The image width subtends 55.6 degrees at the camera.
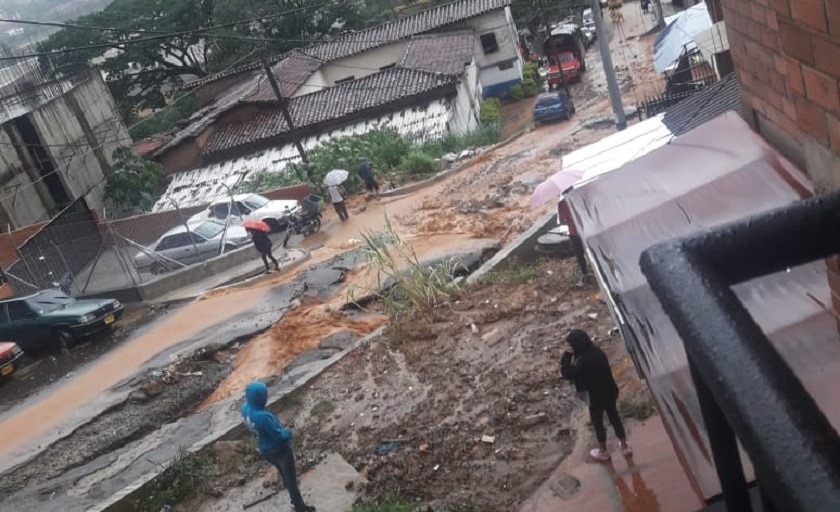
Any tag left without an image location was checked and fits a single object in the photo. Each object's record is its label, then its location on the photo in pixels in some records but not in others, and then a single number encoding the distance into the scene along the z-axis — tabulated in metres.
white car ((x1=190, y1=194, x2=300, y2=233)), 21.89
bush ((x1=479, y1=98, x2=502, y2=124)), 34.16
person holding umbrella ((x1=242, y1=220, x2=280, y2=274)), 16.48
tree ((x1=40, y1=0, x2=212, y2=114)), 45.56
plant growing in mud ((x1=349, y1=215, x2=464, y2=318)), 11.70
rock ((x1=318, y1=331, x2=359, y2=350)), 12.22
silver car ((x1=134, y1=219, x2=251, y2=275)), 20.03
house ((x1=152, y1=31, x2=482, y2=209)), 29.92
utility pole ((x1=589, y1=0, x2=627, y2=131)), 15.54
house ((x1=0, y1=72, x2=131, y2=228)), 27.19
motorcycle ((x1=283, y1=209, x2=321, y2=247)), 20.81
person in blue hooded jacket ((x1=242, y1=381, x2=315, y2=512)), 7.15
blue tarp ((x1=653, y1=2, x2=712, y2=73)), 17.55
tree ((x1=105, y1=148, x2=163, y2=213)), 29.50
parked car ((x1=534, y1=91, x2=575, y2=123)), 30.38
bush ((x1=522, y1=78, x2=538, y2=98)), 39.42
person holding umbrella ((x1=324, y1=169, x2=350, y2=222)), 20.39
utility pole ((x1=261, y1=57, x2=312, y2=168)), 23.58
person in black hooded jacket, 6.68
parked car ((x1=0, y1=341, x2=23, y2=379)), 14.85
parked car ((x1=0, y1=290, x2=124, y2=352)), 15.99
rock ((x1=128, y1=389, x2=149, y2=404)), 12.16
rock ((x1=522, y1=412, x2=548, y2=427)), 8.19
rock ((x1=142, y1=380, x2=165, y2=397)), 12.25
